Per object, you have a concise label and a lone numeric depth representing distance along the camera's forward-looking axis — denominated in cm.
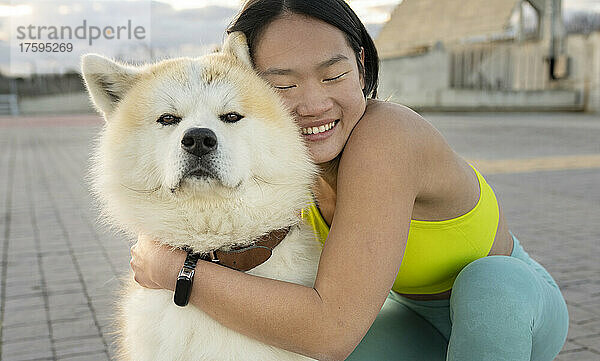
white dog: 163
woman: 158
